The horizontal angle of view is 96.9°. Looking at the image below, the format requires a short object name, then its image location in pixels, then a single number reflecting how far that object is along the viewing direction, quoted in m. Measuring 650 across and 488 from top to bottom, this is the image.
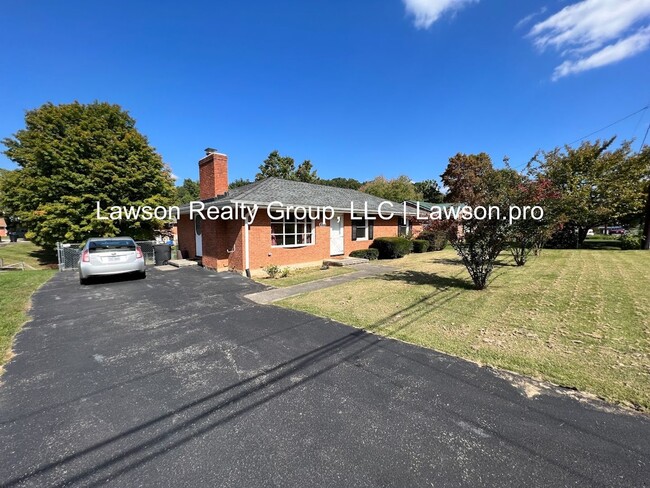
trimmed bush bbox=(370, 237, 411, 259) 15.66
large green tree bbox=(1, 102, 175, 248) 15.95
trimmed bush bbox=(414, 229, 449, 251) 19.88
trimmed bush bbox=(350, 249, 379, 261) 15.01
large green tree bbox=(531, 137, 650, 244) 19.17
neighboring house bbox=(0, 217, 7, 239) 53.98
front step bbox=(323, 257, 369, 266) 12.87
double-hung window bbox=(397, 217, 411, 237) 19.43
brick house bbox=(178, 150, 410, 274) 10.89
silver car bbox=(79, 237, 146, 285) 8.87
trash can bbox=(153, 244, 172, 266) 13.69
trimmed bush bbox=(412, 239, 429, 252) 18.64
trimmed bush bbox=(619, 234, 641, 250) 19.97
